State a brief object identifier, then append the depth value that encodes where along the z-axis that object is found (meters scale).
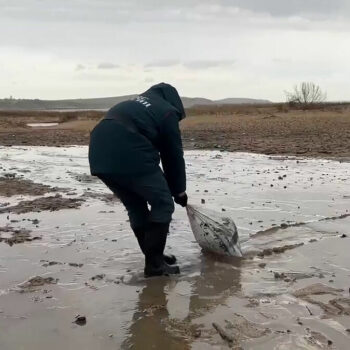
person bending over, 4.60
